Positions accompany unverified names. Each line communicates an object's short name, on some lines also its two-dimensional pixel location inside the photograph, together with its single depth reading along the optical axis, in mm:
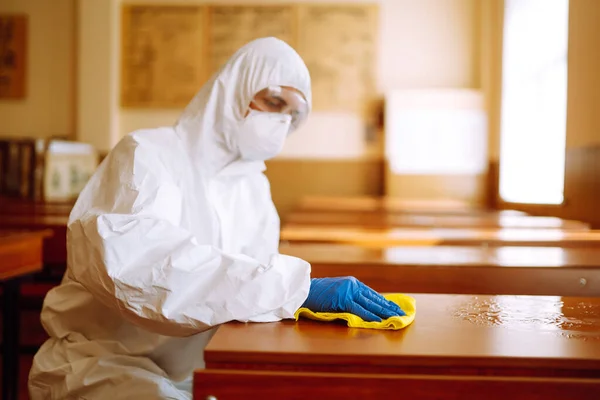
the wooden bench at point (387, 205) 4297
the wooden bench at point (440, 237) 2482
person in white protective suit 1229
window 4203
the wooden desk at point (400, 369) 966
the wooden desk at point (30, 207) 4101
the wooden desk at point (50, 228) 3316
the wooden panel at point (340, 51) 6133
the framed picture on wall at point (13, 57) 6371
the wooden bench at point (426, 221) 3193
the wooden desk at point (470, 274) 1889
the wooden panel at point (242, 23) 6180
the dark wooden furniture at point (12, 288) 2469
